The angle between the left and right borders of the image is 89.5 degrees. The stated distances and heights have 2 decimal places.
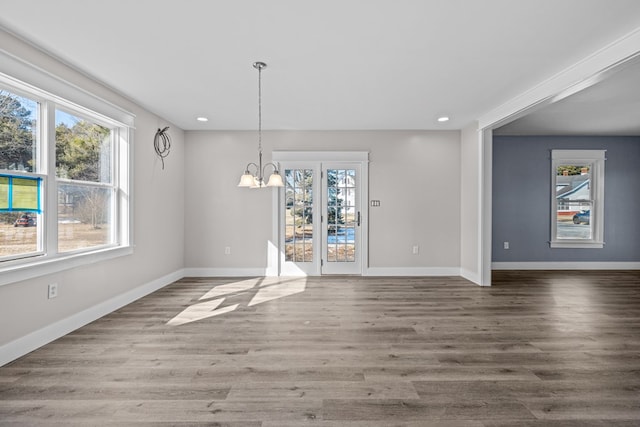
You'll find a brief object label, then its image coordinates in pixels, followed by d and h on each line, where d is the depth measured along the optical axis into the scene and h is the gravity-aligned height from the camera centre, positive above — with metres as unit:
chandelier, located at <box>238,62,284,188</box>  3.34 +0.32
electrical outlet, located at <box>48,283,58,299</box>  2.90 -0.73
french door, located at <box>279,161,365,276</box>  5.63 -0.07
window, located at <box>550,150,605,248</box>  6.32 +0.19
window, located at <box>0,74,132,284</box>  2.63 +0.28
